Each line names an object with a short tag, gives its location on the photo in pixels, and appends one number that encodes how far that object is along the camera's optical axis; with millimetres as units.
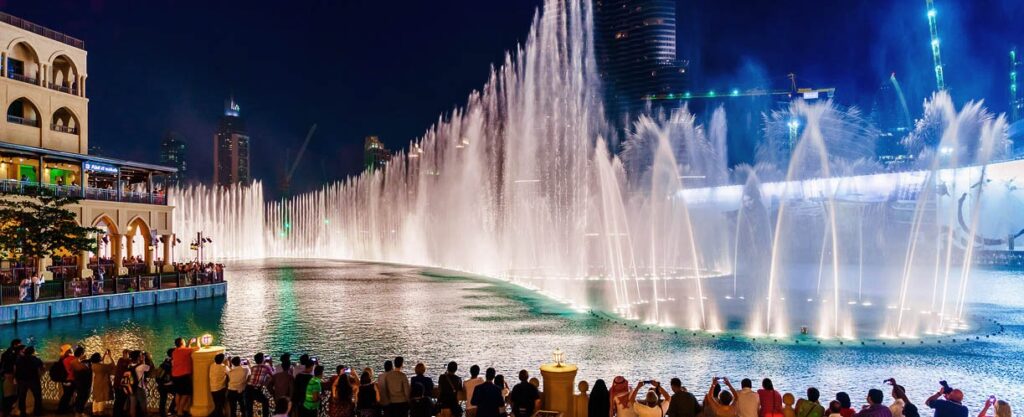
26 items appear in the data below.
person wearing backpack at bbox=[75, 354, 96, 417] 11844
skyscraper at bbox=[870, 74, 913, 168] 122188
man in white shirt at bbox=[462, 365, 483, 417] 11047
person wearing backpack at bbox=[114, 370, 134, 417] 11383
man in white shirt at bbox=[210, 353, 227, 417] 11320
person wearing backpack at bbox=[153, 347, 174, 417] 11719
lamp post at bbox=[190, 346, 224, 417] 11570
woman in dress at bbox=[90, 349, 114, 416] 11844
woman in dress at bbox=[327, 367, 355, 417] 10469
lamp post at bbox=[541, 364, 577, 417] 10273
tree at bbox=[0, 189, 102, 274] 32656
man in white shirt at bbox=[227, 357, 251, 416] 11344
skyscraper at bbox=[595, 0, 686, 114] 195875
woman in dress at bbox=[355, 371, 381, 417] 10711
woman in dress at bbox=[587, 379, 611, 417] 9922
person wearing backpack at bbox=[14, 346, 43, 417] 11844
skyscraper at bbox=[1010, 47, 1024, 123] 162625
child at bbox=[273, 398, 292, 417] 9297
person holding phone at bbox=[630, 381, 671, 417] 9484
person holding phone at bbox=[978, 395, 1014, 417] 9203
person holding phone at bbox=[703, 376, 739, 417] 9641
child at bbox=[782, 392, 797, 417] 9859
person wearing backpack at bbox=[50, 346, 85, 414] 11914
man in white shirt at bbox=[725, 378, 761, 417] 10023
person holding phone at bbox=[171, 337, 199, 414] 11578
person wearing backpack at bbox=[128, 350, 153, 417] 11438
